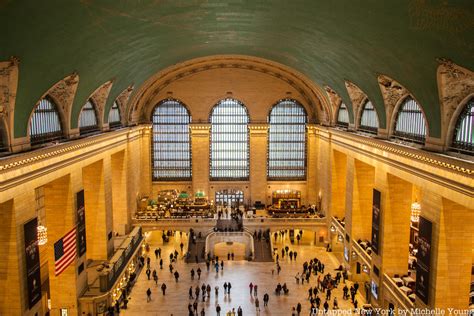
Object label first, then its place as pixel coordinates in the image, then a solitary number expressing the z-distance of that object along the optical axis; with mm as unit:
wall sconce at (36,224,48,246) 18453
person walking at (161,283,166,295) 27906
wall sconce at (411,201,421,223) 21409
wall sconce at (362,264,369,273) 26062
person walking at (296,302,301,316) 24500
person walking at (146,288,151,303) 27011
